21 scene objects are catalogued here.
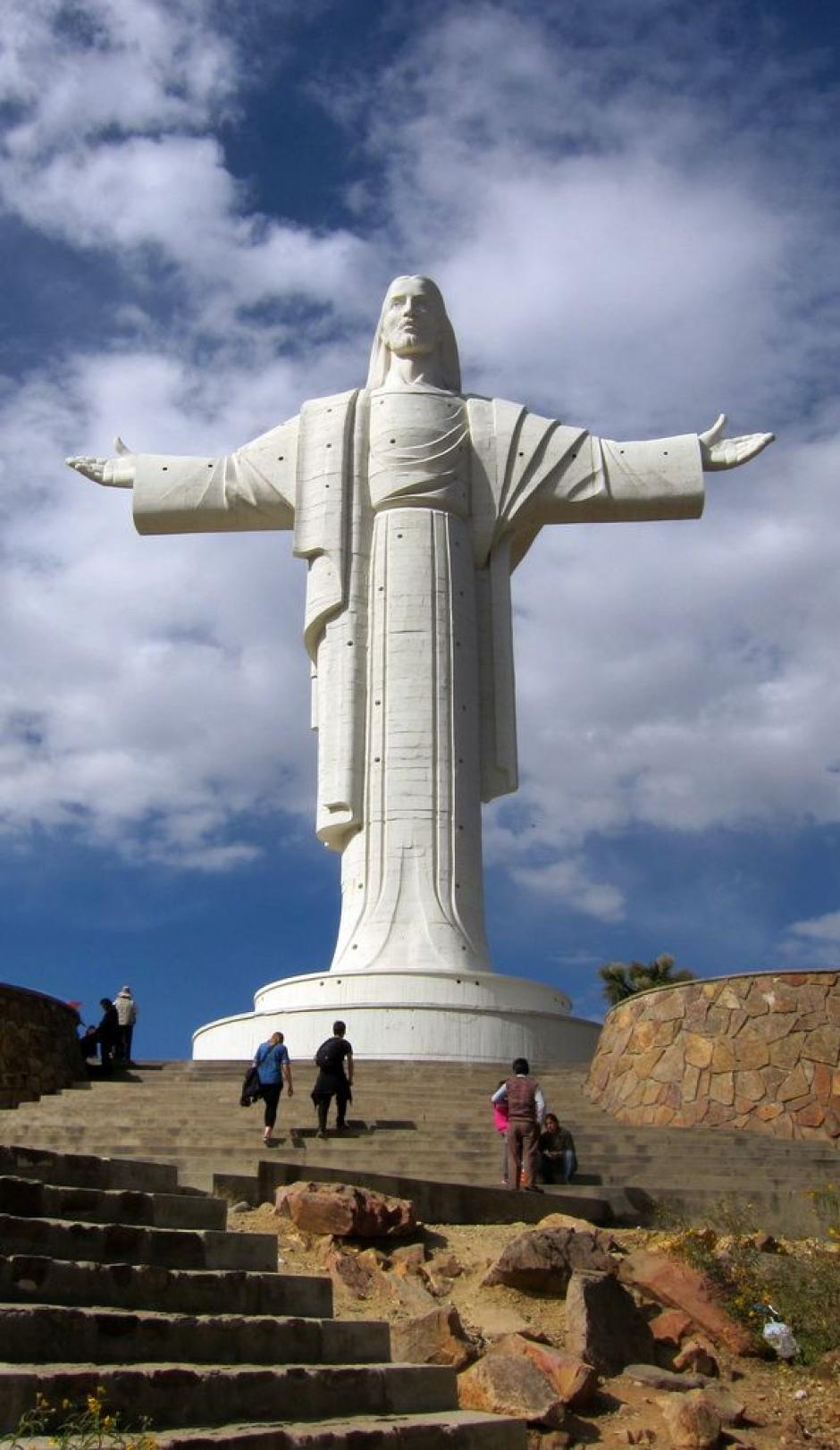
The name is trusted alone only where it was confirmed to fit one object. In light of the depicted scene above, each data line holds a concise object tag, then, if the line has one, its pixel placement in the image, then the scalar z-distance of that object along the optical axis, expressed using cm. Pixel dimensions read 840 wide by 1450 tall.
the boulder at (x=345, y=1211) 750
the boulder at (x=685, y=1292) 686
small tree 2556
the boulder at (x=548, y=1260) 709
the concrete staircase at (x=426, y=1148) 861
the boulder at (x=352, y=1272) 691
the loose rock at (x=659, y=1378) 631
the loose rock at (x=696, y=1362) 657
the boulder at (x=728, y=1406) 608
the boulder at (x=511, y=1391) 576
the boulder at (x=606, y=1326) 638
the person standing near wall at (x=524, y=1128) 941
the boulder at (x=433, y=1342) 609
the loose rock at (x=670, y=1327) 681
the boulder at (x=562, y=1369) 596
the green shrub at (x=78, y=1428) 418
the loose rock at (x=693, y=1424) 576
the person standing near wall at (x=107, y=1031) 1562
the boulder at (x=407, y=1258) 727
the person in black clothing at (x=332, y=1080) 1097
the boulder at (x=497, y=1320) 648
